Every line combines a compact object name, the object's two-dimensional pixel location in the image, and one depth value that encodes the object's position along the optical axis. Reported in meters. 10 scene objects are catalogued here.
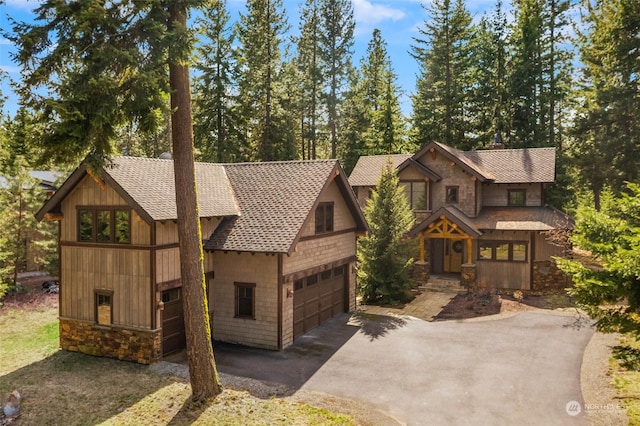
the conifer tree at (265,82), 39.81
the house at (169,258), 14.72
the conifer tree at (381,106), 44.69
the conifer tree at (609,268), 8.96
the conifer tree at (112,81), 10.09
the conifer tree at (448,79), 42.75
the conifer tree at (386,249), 22.61
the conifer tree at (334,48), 44.69
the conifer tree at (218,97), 37.81
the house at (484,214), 24.47
